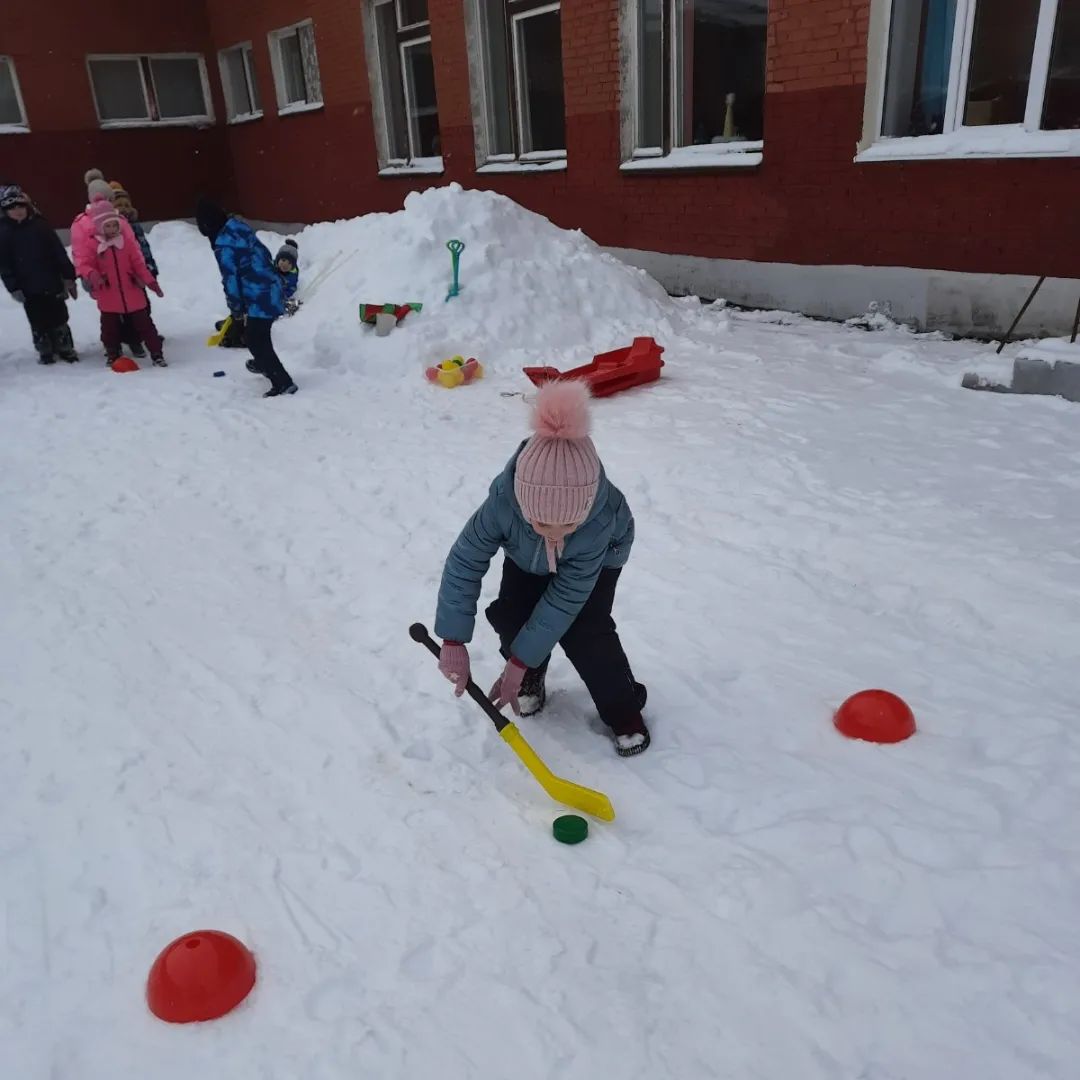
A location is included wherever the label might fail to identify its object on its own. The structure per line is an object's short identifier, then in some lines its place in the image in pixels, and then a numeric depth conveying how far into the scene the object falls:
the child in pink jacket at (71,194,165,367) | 7.64
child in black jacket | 7.39
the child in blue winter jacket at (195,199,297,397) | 6.70
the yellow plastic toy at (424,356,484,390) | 6.73
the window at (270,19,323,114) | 13.77
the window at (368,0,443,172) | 11.98
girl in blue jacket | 2.33
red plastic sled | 6.16
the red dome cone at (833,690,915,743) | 2.83
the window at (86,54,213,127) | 15.44
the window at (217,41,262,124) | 15.49
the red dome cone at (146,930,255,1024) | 2.00
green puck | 2.48
